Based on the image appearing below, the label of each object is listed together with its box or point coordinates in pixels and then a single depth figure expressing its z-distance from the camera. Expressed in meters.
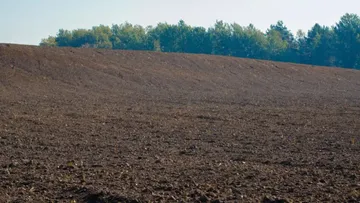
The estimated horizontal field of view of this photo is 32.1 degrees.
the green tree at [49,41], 142.60
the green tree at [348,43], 104.94
